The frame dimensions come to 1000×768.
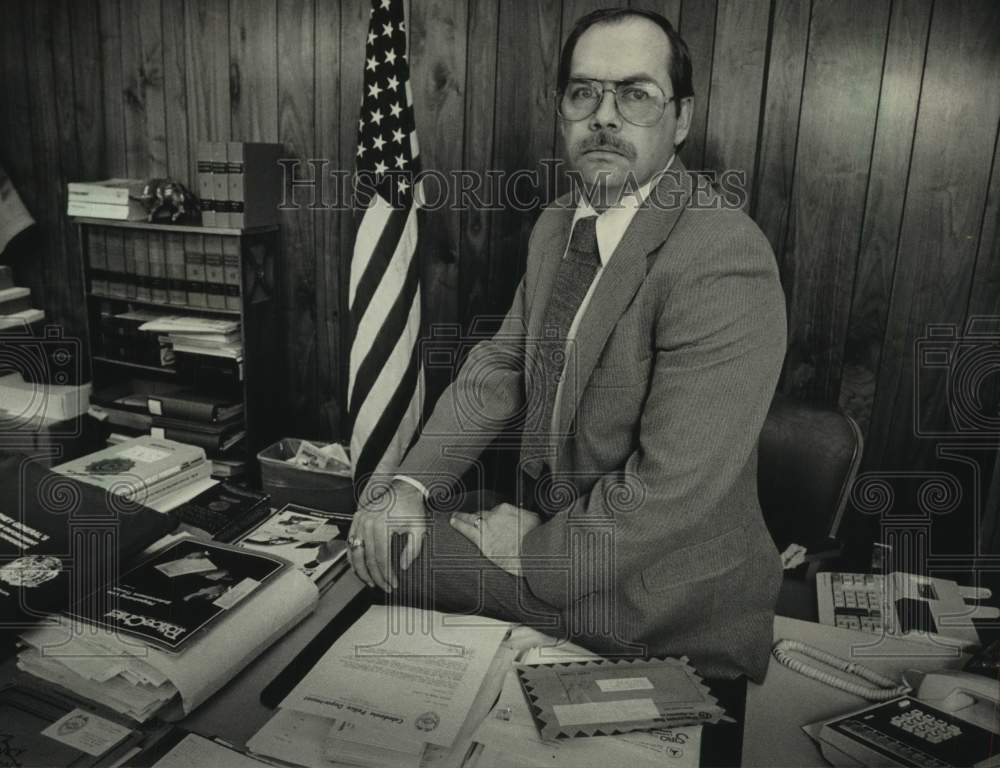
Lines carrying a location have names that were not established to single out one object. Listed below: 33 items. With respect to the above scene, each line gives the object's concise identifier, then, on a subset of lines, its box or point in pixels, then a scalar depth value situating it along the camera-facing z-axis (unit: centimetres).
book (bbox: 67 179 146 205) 317
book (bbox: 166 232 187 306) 316
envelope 94
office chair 174
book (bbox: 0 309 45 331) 341
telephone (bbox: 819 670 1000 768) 91
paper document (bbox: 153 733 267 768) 88
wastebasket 234
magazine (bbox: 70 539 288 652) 102
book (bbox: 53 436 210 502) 152
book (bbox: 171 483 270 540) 147
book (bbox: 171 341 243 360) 315
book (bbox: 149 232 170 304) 320
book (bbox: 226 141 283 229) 302
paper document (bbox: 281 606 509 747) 93
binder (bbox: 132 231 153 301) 322
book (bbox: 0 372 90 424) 276
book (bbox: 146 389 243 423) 313
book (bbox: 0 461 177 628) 106
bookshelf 312
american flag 262
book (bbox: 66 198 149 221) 317
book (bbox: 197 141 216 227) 305
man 120
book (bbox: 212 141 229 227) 303
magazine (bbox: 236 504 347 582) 136
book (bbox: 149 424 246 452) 312
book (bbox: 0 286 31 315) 344
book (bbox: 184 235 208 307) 312
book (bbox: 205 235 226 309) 310
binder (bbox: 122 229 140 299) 323
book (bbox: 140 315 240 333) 311
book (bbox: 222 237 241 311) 308
